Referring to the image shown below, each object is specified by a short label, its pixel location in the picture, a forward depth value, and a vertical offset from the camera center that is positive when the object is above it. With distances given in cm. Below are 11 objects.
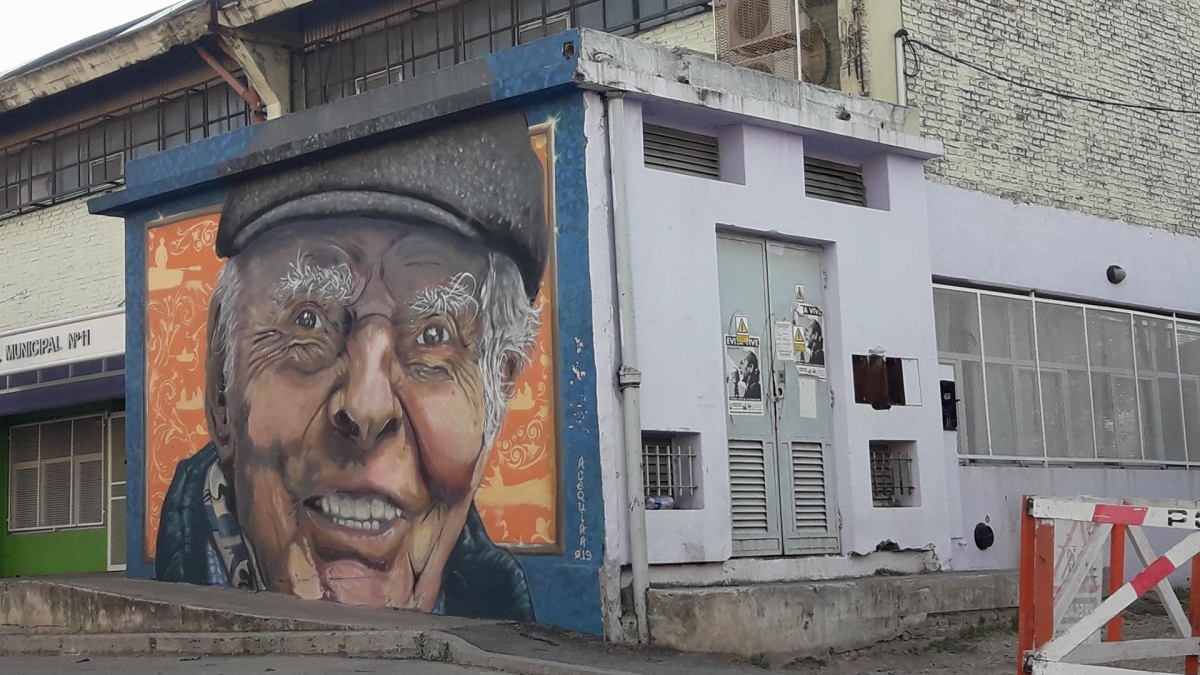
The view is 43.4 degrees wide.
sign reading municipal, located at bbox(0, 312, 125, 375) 1994 +256
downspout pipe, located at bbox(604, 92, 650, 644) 1042 +99
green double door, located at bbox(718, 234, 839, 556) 1170 +81
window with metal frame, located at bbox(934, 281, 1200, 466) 1448 +111
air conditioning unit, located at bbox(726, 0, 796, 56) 1434 +455
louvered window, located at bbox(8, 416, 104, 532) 2177 +84
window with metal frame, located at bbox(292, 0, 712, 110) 1636 +564
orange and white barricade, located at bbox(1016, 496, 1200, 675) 753 -50
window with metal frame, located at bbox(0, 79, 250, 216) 2058 +551
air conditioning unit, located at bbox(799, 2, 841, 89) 1447 +429
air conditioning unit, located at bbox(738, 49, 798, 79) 1431 +416
